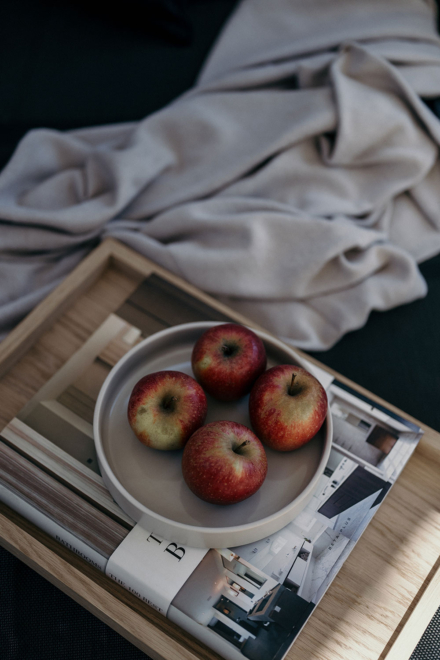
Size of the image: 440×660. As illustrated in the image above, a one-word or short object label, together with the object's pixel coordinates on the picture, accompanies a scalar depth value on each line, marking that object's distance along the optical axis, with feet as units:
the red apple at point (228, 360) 2.03
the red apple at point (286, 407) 1.91
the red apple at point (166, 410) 1.93
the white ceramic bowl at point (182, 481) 1.84
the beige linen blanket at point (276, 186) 2.94
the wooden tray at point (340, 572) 1.84
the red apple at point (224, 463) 1.76
